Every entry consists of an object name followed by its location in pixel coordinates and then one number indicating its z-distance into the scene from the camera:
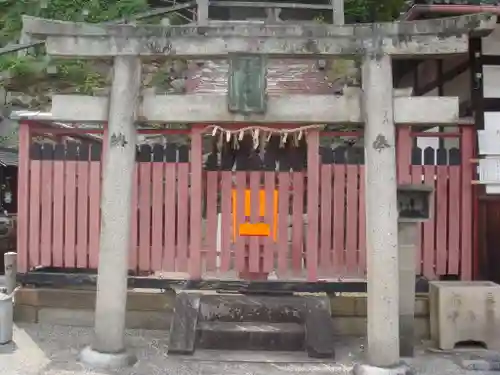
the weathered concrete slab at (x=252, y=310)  6.92
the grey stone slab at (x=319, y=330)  6.46
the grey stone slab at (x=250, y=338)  6.66
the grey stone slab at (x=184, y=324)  6.48
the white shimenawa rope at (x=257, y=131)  7.22
